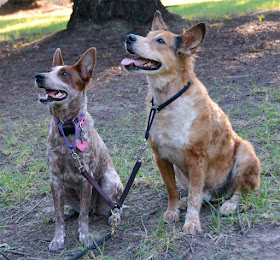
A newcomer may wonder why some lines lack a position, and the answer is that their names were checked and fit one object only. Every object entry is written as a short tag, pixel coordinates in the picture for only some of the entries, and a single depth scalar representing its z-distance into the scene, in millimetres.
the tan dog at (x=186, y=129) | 3623
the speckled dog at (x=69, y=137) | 3764
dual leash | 3663
